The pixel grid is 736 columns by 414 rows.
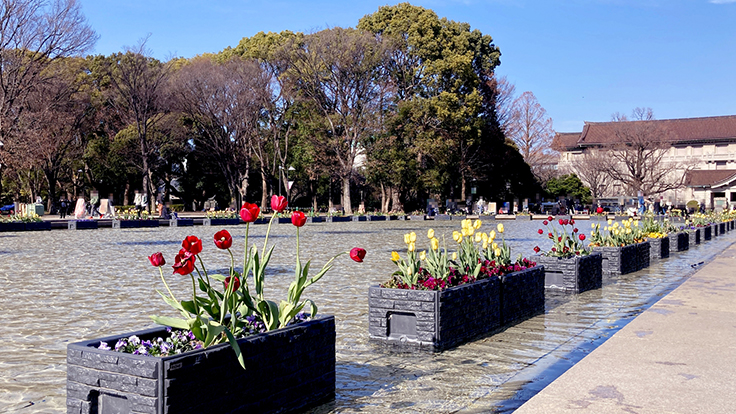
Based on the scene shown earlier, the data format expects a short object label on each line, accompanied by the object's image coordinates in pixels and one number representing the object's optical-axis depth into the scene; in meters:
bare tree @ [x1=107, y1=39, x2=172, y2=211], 44.44
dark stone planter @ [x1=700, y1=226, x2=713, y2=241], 24.63
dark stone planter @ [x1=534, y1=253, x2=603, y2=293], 10.66
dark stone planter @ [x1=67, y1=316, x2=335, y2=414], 3.63
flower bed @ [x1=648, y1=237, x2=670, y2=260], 16.97
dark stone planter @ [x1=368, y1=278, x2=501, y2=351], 6.50
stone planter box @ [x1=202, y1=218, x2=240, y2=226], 36.34
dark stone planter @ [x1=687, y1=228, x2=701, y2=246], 22.23
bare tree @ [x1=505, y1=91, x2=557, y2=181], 76.62
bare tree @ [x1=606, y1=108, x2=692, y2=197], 67.38
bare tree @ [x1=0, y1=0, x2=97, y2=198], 32.09
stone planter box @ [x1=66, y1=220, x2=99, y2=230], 31.14
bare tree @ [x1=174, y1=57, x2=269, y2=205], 46.78
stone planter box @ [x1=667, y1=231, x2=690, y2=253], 19.53
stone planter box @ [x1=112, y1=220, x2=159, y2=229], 32.84
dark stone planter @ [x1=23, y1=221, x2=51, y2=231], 29.48
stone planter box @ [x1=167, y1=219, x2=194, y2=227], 35.44
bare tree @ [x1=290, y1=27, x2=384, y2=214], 45.94
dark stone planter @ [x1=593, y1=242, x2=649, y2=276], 13.20
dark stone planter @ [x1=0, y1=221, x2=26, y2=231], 28.59
